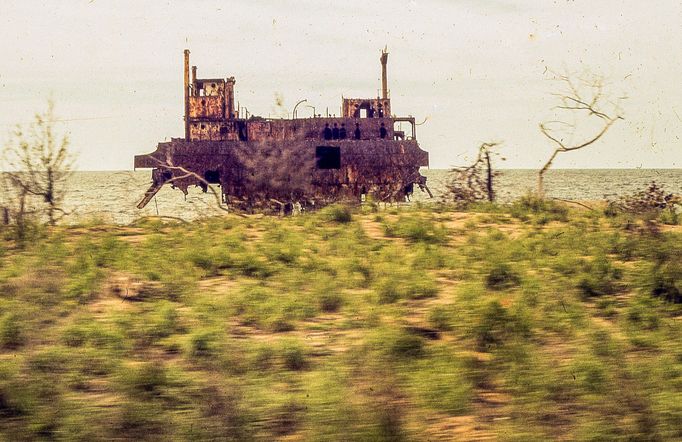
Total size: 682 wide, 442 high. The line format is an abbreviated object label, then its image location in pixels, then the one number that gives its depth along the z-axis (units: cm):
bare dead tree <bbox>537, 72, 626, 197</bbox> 3500
